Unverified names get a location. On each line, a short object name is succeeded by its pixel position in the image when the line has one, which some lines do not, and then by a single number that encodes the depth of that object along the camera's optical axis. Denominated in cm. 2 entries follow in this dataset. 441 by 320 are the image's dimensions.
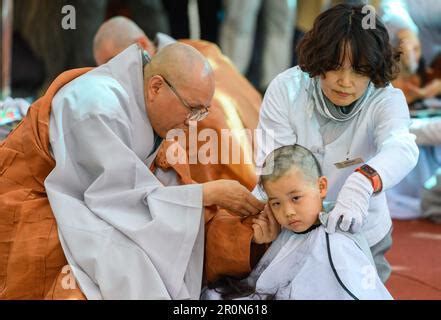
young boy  502
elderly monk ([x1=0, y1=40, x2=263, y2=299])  511
